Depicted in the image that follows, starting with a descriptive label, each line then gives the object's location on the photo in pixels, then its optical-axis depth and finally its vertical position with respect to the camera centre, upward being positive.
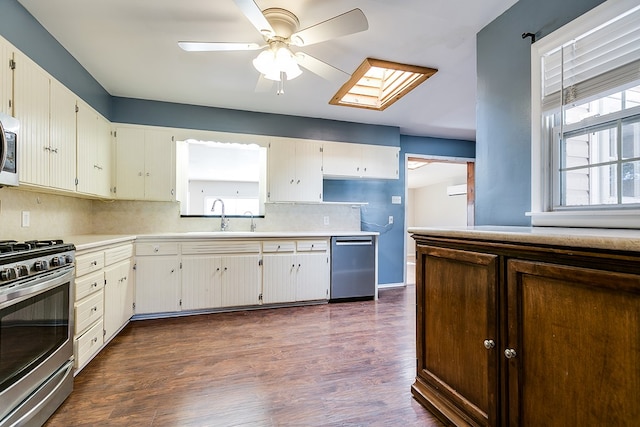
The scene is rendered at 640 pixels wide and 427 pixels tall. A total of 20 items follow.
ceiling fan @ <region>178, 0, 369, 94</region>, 1.64 +1.13
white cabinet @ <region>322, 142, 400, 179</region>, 3.98 +0.78
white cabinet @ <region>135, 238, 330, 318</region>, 3.07 -0.66
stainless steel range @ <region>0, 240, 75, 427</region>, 1.30 -0.59
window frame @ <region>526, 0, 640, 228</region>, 1.41 +0.33
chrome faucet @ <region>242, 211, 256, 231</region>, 3.85 -0.14
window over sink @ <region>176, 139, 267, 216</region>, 3.72 +0.52
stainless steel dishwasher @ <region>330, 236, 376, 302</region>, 3.69 -0.68
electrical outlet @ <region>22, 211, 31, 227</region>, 2.17 -0.02
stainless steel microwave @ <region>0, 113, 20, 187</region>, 1.55 +0.37
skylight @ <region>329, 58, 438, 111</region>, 2.62 +1.36
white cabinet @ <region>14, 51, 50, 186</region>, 1.80 +0.65
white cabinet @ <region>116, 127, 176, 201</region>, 3.28 +0.60
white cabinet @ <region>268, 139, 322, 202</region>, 3.75 +0.59
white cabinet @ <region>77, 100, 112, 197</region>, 2.56 +0.62
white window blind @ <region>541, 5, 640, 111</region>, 1.33 +0.78
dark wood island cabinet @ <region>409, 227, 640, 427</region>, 0.84 -0.42
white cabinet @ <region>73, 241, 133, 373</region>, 1.98 -0.65
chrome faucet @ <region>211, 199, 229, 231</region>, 3.75 -0.10
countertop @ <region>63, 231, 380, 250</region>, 2.23 -0.22
